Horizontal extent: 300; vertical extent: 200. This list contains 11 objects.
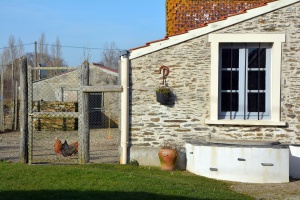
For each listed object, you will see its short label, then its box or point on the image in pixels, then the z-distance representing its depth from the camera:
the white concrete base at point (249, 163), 10.59
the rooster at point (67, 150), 13.41
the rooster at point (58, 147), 13.59
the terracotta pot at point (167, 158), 11.62
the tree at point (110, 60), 46.58
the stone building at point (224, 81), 11.98
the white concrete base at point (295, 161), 11.39
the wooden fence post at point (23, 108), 11.84
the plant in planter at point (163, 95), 11.89
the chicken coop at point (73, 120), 11.90
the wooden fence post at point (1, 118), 23.52
